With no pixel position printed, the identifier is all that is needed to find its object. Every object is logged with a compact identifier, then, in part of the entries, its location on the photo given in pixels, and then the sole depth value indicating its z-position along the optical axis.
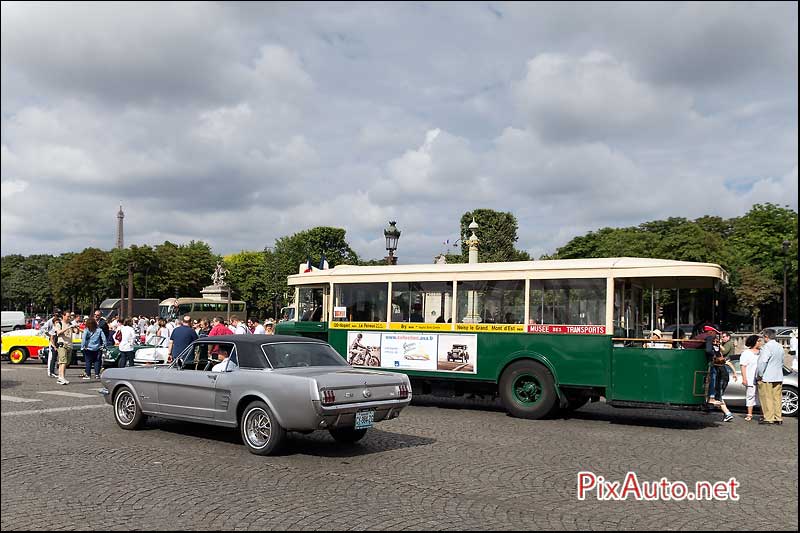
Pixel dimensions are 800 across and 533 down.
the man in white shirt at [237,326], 21.05
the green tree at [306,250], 81.31
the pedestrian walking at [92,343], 20.06
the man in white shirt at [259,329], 22.27
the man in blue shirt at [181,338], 16.58
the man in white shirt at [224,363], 10.22
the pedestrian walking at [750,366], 14.21
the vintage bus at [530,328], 12.84
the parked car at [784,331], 48.37
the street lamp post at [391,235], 22.84
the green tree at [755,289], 58.06
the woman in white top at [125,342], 19.95
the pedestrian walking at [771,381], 13.55
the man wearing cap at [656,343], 12.63
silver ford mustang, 9.19
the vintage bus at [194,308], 64.69
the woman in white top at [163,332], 22.69
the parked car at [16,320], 52.19
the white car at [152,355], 20.77
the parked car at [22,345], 27.39
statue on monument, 74.94
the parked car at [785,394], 14.75
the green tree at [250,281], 93.42
